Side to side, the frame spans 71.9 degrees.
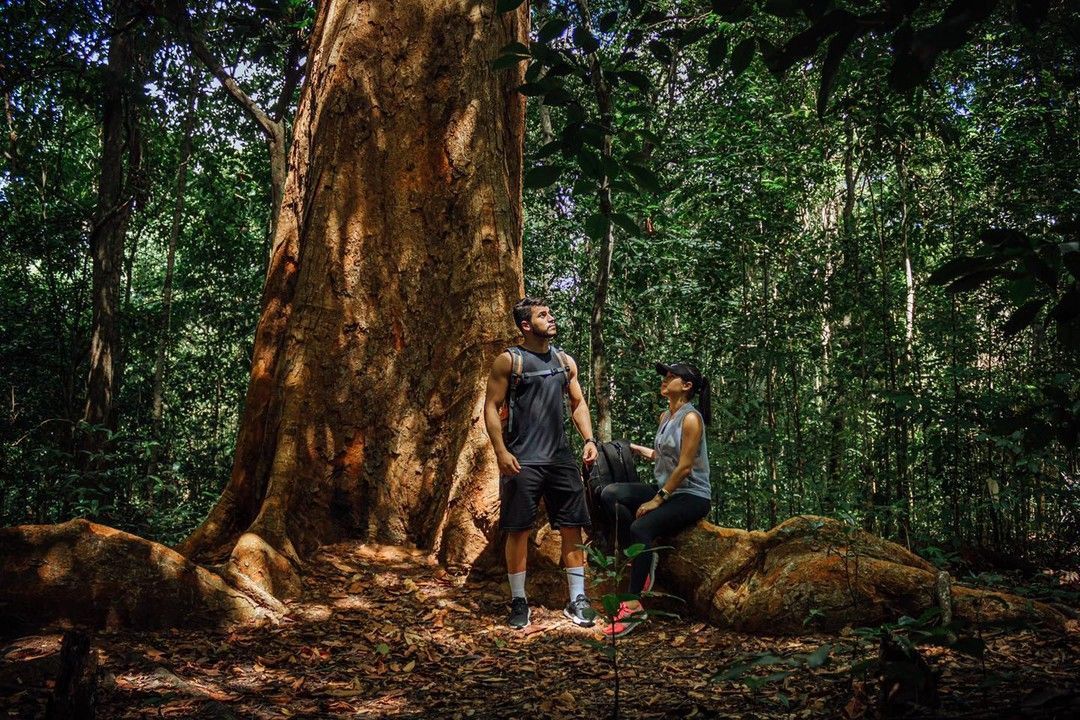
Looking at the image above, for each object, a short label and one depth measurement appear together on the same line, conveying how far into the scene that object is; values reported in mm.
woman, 4988
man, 4801
